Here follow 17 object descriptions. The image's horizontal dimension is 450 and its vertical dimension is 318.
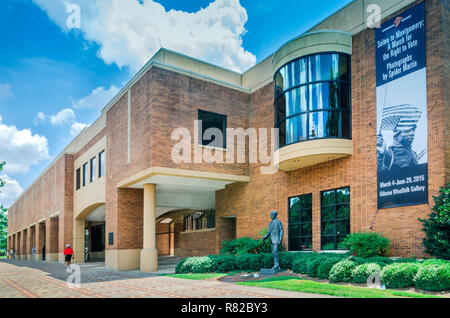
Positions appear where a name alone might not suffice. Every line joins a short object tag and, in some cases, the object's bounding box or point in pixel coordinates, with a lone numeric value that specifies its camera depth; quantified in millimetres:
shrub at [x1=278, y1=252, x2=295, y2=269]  16031
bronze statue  15205
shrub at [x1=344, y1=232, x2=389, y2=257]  13648
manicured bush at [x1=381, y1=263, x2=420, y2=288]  10766
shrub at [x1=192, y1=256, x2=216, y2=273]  17233
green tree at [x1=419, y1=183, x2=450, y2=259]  11781
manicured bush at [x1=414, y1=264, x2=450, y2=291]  9820
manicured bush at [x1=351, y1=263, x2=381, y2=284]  11812
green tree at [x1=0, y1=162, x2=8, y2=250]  91500
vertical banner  13508
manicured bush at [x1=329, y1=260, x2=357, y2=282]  12523
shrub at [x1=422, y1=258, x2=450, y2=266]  10550
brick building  14500
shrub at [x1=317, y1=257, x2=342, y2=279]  13358
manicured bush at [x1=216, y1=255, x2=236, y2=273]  16984
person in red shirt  24702
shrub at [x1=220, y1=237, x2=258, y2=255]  18953
